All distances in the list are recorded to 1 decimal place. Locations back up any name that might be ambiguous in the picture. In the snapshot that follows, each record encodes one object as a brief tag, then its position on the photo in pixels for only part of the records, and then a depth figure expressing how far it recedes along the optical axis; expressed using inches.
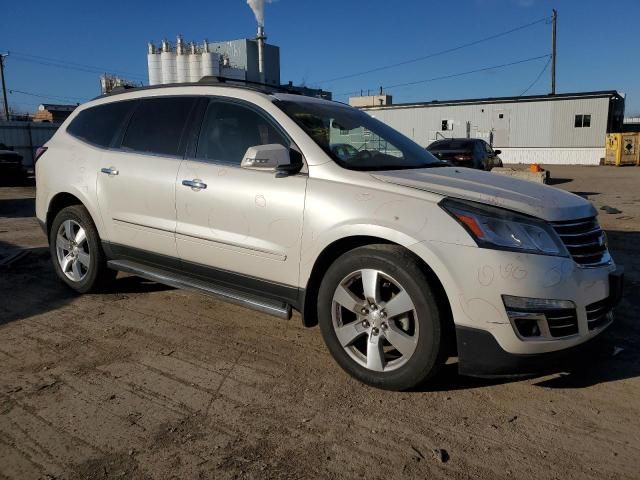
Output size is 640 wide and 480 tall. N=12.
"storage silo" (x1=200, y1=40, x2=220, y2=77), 1699.1
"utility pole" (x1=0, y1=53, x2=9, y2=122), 1956.2
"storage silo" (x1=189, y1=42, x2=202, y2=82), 1705.2
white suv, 109.6
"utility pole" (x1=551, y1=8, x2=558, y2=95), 1616.6
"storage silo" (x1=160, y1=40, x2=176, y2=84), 1712.6
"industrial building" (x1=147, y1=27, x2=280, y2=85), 1712.6
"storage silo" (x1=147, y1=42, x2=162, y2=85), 1726.1
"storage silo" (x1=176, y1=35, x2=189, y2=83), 1711.4
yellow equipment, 1272.1
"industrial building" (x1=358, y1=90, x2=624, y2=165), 1407.5
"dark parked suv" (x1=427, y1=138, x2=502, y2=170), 570.9
